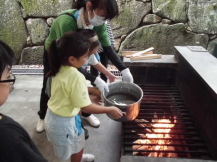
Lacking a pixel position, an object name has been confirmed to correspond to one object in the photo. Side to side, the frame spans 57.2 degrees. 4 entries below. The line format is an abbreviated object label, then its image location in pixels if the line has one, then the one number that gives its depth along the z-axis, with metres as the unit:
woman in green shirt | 1.73
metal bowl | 2.05
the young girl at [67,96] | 1.53
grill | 1.91
